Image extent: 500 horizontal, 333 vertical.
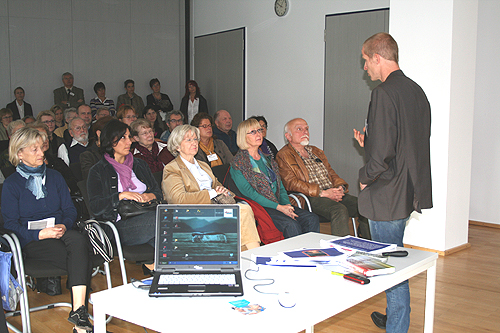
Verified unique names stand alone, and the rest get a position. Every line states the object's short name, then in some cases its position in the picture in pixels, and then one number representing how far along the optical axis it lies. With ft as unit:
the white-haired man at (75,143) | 17.20
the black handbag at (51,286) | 12.30
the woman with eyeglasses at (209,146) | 16.72
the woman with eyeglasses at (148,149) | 15.99
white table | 5.24
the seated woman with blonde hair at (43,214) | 9.91
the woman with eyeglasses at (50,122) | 20.11
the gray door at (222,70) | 28.37
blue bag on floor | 8.87
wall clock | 25.08
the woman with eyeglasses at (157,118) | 26.05
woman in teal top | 13.51
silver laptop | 6.75
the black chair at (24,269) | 9.52
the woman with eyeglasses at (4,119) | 24.62
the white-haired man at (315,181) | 14.20
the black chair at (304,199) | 14.47
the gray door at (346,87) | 21.88
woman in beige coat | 12.23
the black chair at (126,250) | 10.63
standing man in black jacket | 8.09
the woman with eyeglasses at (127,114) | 19.65
